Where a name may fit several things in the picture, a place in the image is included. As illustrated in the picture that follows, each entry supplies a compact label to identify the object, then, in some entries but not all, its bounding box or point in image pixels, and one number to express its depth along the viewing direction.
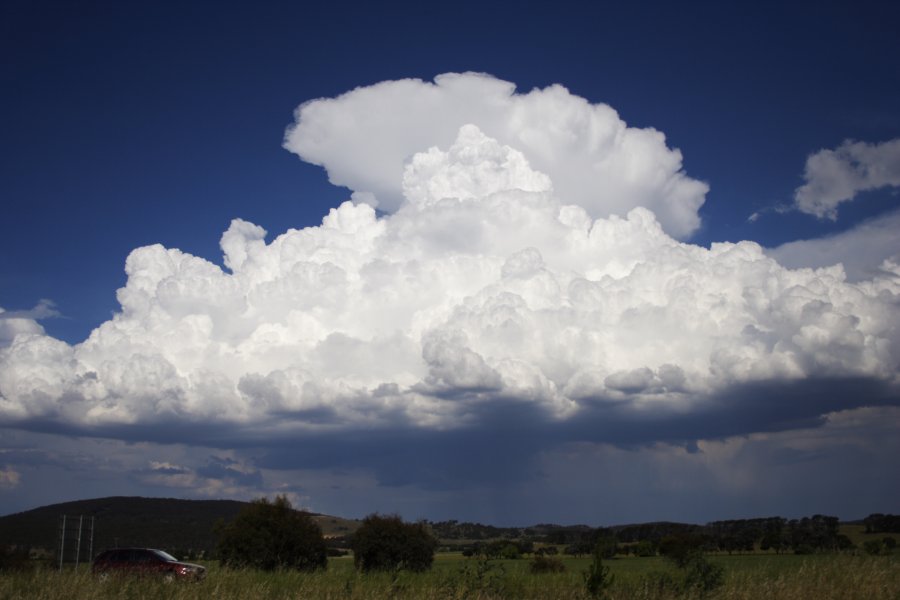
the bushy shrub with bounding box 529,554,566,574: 36.81
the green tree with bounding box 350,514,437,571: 65.56
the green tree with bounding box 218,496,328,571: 56.28
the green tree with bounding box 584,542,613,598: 18.22
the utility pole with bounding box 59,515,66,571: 24.98
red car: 27.42
